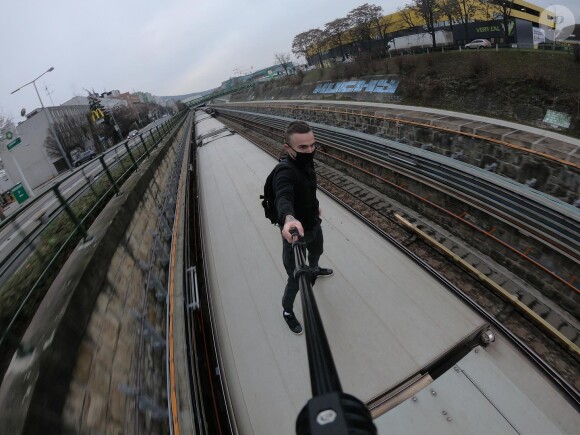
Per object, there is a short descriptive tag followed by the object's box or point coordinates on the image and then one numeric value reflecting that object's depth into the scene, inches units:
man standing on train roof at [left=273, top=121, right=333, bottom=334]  92.5
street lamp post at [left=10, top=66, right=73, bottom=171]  685.8
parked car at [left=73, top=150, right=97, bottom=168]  1094.4
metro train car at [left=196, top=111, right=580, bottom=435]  99.6
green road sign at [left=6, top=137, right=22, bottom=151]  458.6
